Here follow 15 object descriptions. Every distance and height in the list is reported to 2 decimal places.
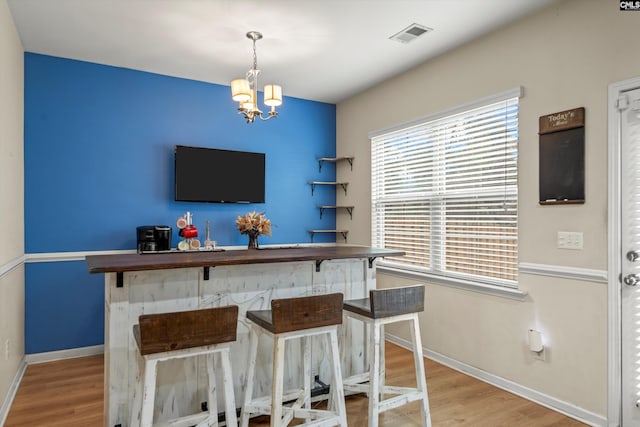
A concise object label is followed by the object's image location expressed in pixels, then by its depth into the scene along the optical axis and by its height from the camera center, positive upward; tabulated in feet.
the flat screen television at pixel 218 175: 13.75 +1.34
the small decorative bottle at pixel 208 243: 13.72 -1.06
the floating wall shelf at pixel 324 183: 16.62 +1.19
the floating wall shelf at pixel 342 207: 16.35 +0.19
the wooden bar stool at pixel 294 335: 6.58 -2.14
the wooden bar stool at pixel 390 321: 7.27 -2.07
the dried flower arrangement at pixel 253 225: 13.33 -0.42
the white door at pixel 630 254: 7.68 -0.80
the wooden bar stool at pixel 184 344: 5.69 -1.96
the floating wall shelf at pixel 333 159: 16.28 +2.19
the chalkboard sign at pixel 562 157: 8.47 +1.21
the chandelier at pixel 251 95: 9.64 +2.92
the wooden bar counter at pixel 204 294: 7.01 -1.65
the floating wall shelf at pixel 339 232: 16.61 -0.82
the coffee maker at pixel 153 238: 12.44 -0.81
